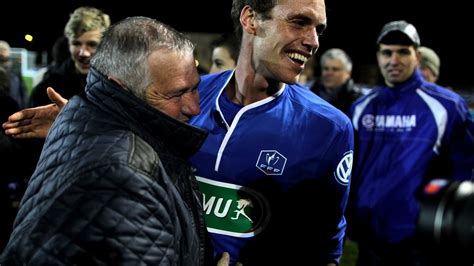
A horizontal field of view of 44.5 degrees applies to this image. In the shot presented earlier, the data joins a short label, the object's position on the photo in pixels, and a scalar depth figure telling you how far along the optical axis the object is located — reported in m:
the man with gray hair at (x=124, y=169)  1.34
